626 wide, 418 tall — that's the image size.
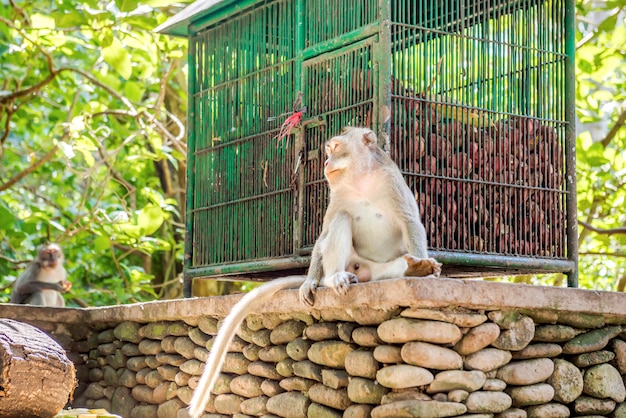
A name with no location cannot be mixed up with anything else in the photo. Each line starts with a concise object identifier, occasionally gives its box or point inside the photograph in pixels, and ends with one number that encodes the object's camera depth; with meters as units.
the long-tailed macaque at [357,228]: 5.55
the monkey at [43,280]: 9.95
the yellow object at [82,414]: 6.00
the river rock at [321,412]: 5.42
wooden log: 5.44
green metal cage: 6.12
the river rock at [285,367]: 5.89
